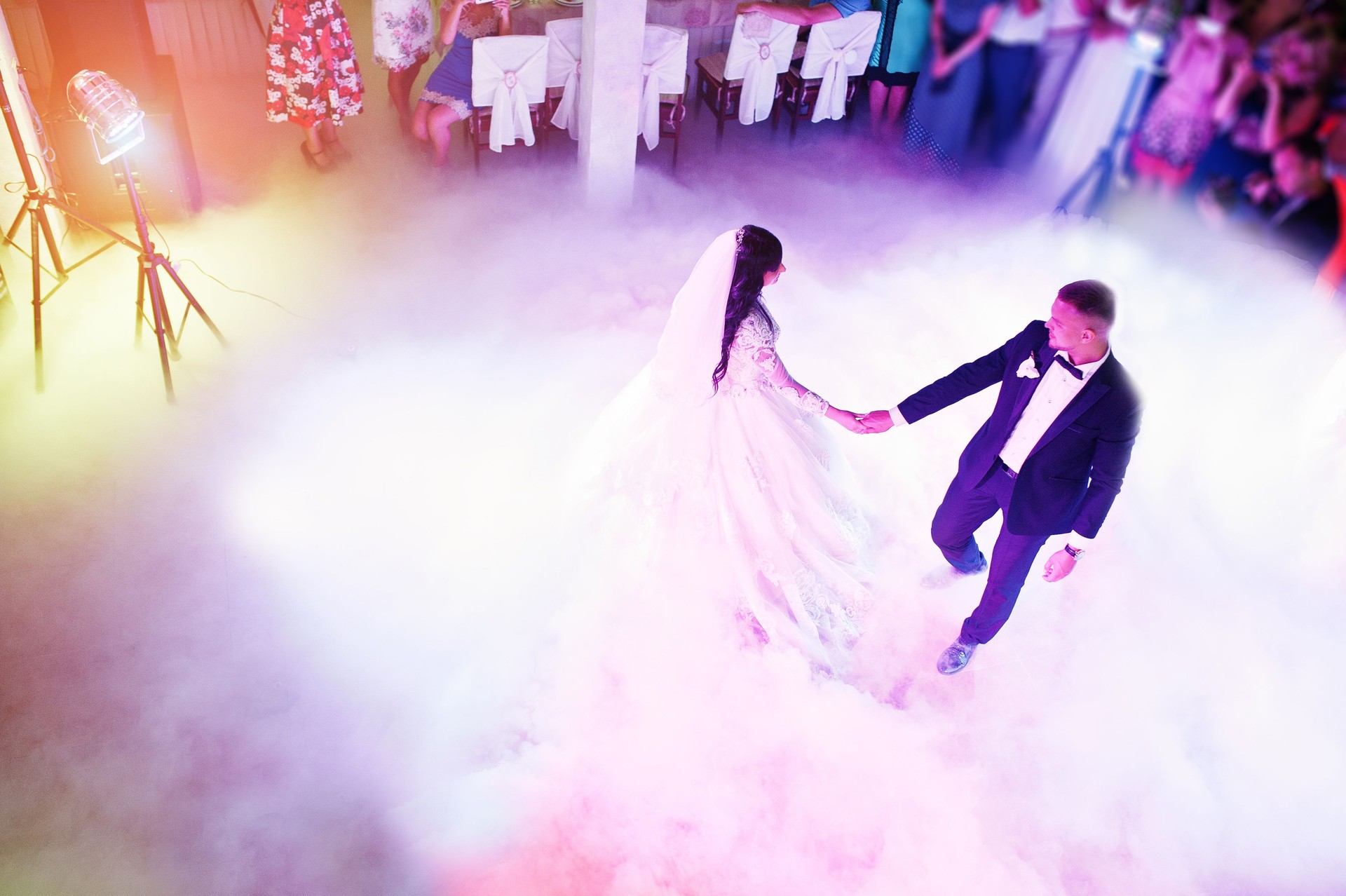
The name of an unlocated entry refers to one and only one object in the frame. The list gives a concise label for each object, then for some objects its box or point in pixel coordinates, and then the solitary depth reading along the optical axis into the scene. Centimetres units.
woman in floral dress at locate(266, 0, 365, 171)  536
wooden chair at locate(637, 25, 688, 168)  571
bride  305
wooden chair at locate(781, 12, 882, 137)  628
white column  506
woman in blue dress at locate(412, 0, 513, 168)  557
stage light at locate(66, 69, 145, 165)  360
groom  271
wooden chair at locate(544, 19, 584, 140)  567
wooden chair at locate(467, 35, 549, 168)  555
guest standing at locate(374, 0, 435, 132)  587
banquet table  600
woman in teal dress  655
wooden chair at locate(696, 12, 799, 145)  609
